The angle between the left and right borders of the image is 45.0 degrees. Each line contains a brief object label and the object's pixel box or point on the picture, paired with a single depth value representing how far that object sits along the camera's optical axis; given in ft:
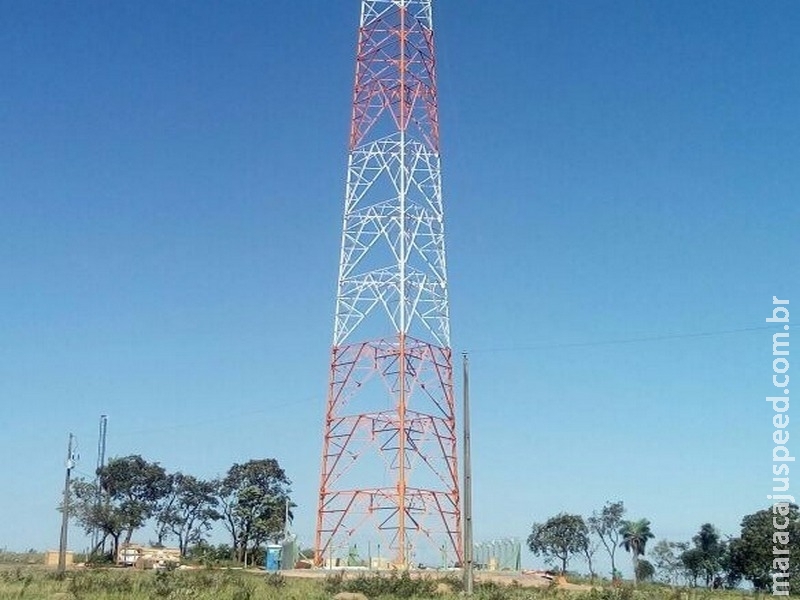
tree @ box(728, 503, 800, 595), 229.04
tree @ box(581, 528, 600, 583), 292.14
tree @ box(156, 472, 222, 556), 283.18
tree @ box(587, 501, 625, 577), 294.25
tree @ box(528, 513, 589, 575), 291.58
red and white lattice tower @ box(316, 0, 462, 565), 139.54
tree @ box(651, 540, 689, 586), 309.42
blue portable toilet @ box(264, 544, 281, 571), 156.09
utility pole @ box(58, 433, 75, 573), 148.66
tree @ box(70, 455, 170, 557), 252.01
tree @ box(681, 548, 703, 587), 297.53
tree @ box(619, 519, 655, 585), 291.79
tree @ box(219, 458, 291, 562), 248.32
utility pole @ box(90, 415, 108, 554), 241.35
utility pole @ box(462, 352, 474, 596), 94.07
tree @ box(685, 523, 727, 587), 289.74
